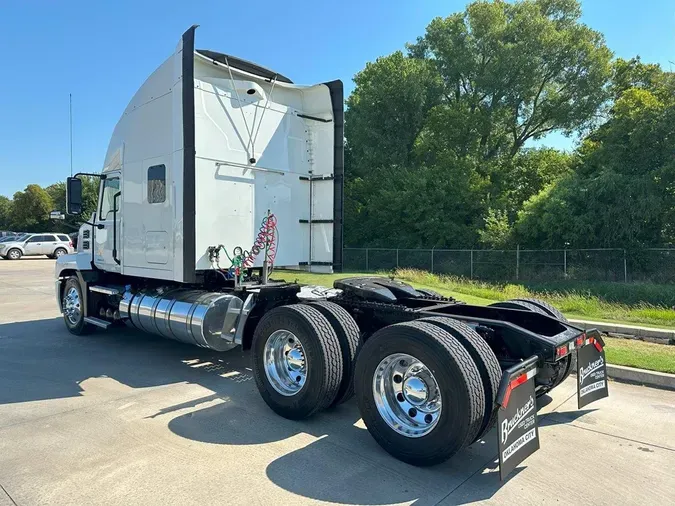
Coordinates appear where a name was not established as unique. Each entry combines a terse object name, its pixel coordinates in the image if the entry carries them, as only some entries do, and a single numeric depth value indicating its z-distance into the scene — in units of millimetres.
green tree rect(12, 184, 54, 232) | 70875
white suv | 34594
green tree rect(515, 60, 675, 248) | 23031
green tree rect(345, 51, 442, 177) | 35562
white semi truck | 3875
